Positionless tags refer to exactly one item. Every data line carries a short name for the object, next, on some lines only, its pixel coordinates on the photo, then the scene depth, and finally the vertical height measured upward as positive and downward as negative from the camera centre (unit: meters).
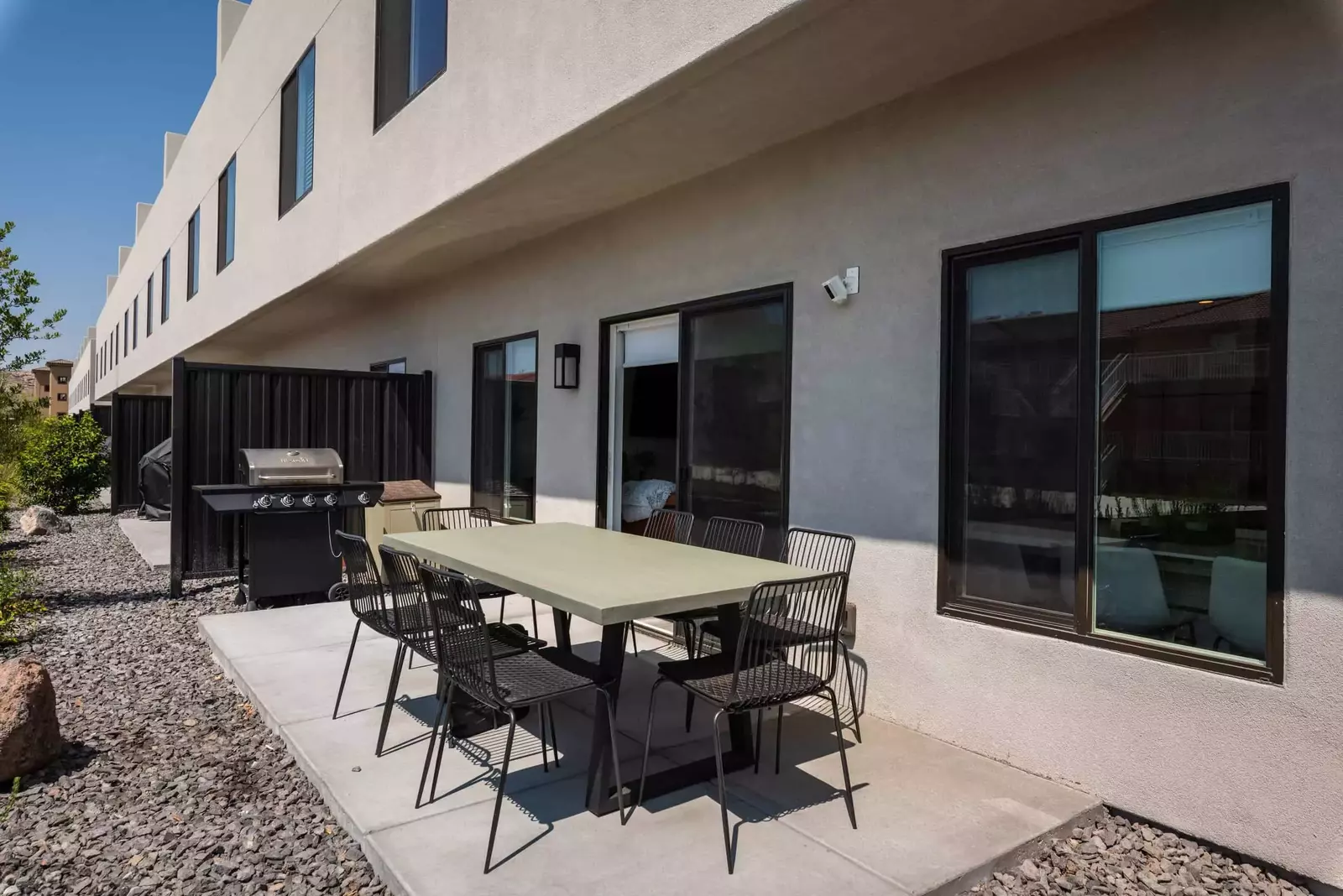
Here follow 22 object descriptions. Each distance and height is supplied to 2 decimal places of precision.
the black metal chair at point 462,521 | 4.21 -0.63
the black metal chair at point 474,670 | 2.69 -0.82
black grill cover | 11.95 -0.68
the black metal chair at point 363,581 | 3.71 -0.67
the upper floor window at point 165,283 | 17.97 +3.51
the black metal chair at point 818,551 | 4.05 -0.56
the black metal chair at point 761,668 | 2.69 -0.83
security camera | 4.18 +0.83
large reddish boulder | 3.25 -1.20
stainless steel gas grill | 6.24 -0.60
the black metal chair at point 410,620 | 3.23 -0.77
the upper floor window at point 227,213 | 11.91 +3.44
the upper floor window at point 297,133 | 8.77 +3.55
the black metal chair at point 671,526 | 4.72 -0.50
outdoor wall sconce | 6.35 +0.62
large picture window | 2.84 +0.08
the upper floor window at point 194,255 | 14.57 +3.42
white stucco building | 2.73 +0.59
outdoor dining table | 2.77 -0.53
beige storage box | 6.93 -0.61
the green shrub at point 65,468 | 14.14 -0.59
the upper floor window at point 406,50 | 6.23 +3.23
